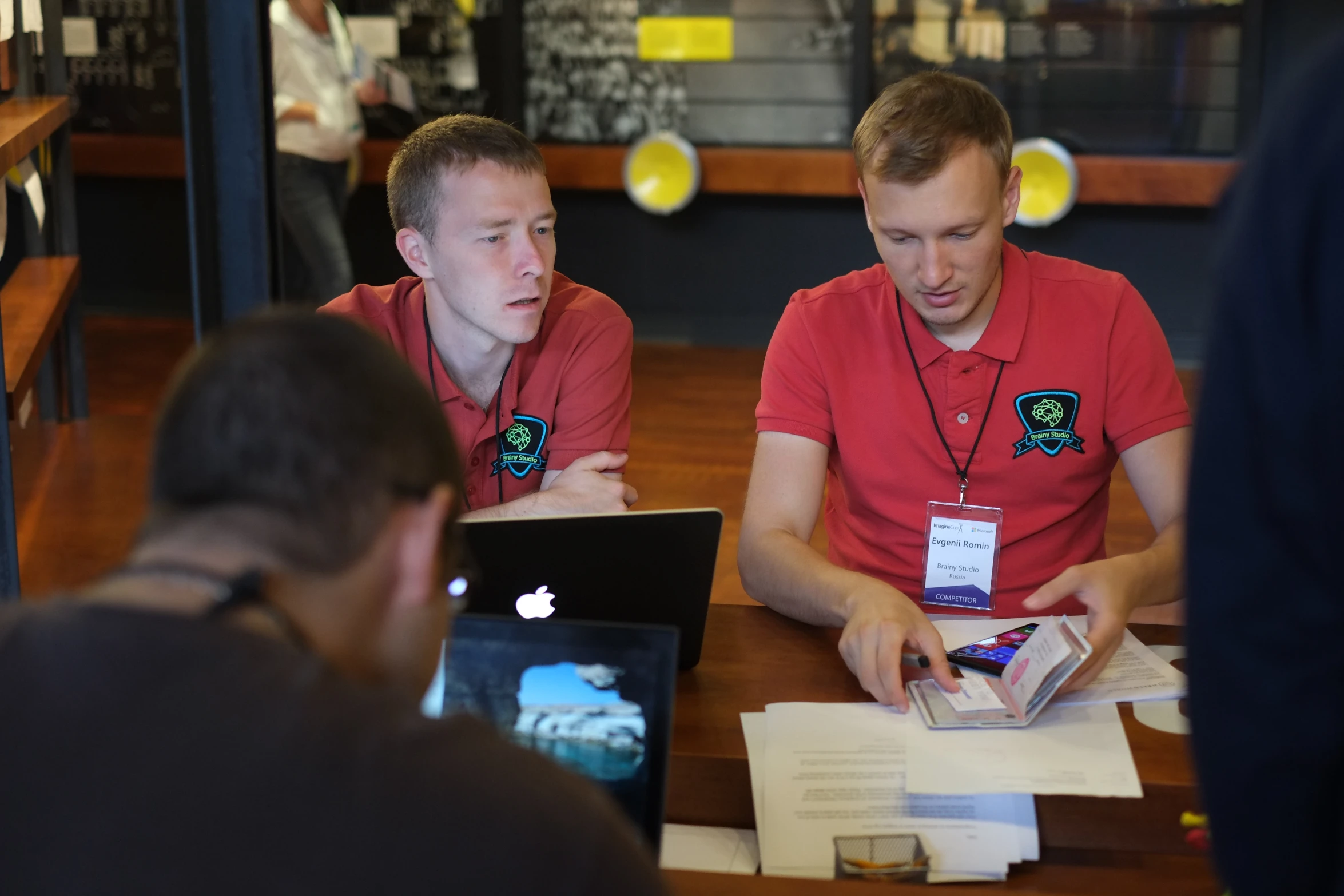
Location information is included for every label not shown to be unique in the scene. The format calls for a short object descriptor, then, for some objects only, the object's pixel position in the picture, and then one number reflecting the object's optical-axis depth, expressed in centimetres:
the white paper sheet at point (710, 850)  120
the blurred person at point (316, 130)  511
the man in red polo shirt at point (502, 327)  193
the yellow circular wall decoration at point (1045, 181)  595
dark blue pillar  254
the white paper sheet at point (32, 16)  324
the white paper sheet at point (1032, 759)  121
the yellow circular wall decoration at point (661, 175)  632
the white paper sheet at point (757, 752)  122
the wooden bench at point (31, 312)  306
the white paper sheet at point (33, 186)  329
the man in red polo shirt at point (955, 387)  182
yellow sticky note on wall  640
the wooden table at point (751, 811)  115
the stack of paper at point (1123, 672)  141
